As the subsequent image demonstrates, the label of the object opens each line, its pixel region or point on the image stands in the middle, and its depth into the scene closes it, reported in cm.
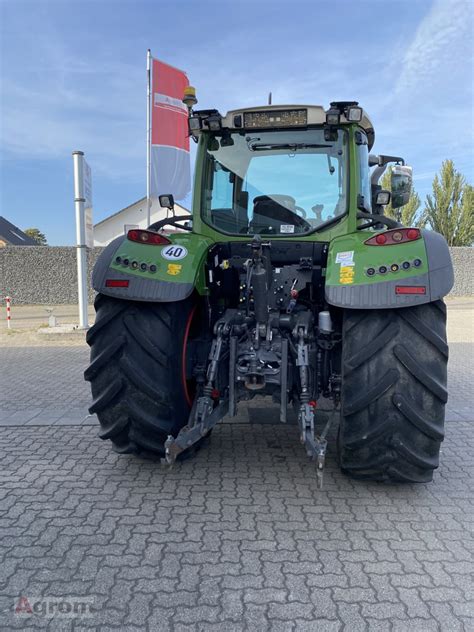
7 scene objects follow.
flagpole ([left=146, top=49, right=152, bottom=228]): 1107
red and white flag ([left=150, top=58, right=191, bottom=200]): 1128
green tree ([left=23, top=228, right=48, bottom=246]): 6328
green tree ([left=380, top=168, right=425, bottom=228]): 2803
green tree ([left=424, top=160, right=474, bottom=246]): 2720
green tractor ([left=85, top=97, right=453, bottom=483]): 291
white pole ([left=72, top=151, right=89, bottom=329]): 1040
